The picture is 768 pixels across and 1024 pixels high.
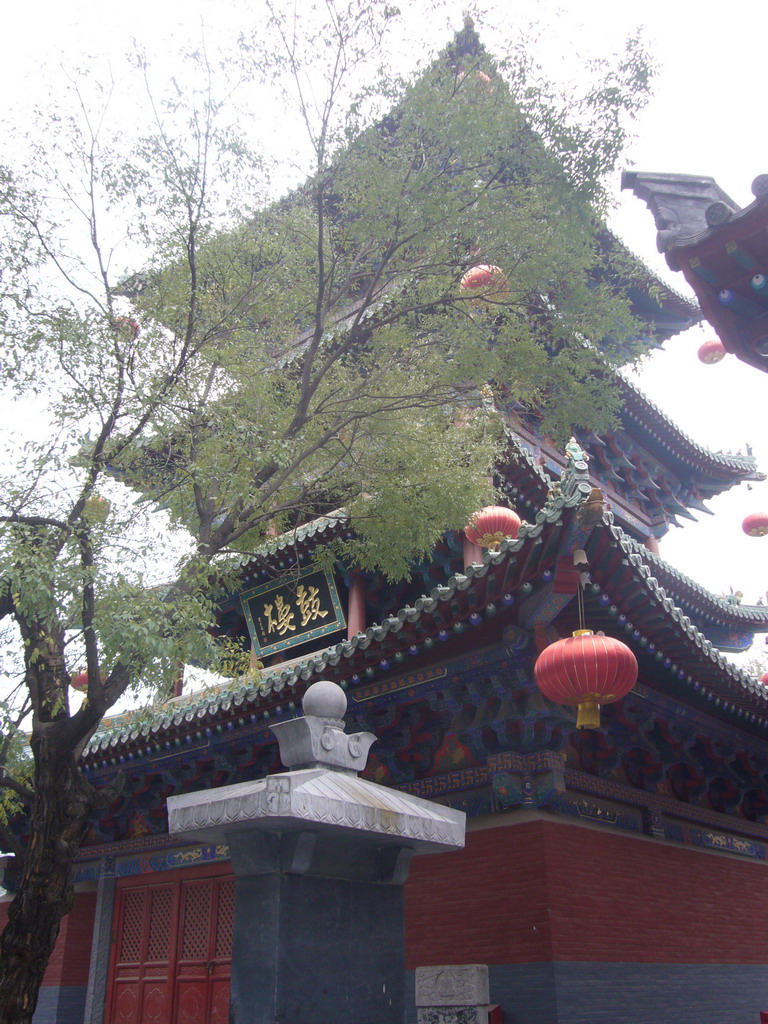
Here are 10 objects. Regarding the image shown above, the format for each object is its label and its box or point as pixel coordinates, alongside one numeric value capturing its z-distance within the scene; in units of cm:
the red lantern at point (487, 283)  739
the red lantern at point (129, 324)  694
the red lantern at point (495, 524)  823
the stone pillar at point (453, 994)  531
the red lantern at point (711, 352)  1403
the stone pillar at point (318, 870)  349
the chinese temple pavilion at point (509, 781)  632
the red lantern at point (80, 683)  959
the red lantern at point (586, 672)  580
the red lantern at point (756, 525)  1462
